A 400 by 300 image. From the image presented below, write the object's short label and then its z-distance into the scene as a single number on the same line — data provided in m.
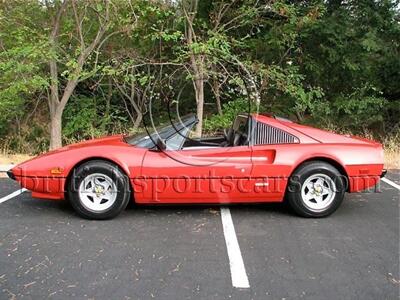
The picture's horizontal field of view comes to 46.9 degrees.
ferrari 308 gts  5.05
